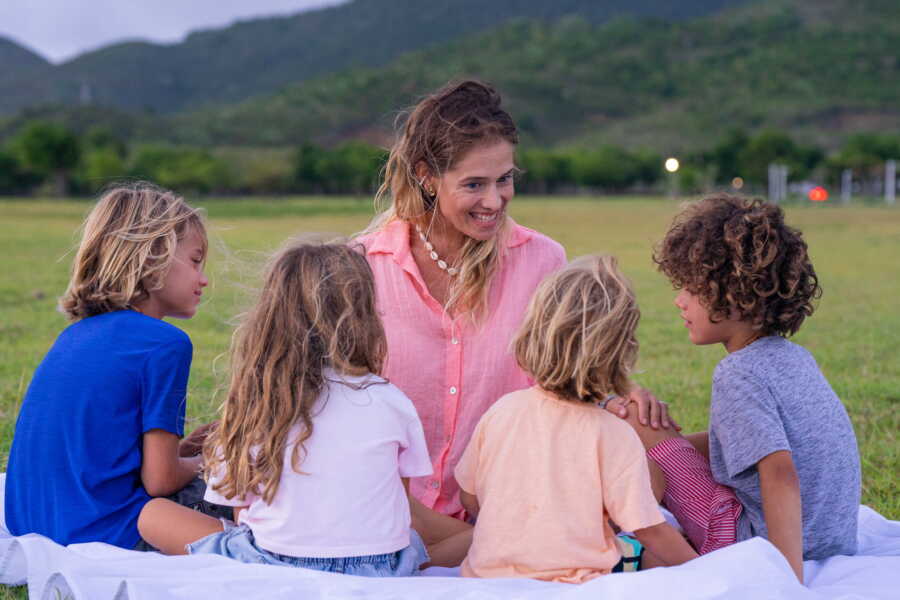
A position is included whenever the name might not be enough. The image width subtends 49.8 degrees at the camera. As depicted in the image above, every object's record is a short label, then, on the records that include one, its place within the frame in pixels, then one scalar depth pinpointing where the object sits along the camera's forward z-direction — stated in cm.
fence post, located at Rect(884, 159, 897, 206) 6082
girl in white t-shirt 271
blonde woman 366
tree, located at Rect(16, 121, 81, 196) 6981
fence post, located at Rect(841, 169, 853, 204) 6356
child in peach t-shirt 271
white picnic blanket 255
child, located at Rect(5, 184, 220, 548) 297
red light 2725
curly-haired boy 291
